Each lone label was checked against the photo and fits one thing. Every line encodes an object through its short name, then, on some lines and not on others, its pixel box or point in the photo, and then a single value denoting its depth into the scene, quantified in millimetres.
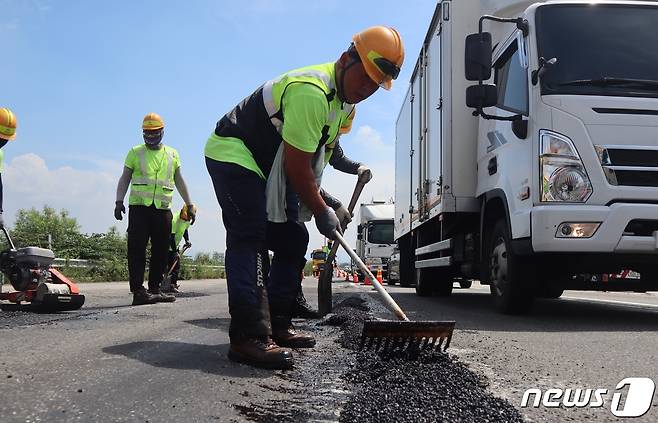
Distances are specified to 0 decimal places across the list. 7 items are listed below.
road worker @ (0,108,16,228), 5969
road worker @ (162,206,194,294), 10542
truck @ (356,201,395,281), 21922
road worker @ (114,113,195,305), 6973
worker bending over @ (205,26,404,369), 3047
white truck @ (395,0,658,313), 4930
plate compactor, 5602
